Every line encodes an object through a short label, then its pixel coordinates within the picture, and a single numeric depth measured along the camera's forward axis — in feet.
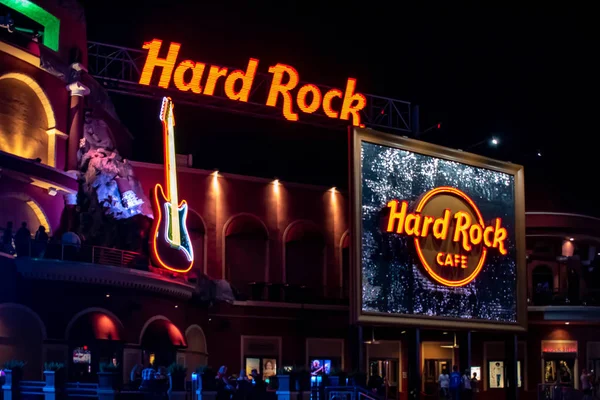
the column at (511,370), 126.62
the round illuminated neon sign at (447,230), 113.29
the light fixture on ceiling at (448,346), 148.36
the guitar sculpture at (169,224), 108.06
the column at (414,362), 112.87
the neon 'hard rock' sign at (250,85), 115.24
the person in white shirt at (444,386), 126.82
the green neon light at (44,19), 100.53
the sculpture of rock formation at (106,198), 108.88
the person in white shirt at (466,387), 114.52
